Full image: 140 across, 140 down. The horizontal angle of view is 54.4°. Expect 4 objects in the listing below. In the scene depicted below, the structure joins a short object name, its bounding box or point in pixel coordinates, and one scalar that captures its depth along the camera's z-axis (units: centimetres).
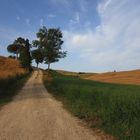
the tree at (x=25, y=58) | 4558
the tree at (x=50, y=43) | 3408
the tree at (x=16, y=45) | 6104
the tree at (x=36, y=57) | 5544
